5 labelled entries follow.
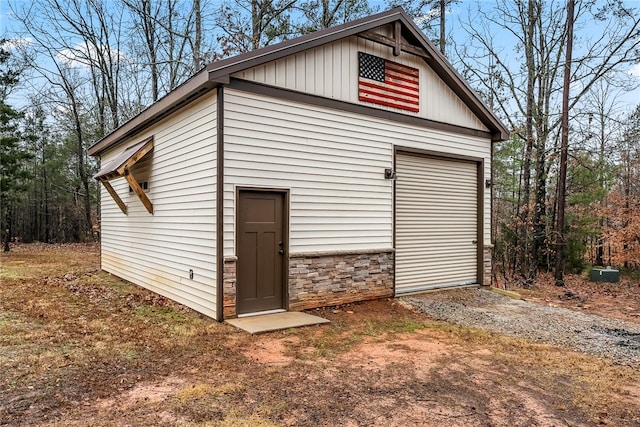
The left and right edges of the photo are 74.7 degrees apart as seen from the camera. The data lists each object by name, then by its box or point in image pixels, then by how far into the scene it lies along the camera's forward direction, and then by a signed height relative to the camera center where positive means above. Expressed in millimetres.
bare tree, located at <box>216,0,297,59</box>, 15484 +6828
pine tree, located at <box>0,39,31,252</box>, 15570 +2377
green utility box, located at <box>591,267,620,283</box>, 12711 -2106
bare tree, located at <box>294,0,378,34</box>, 15523 +7282
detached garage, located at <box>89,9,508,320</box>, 6059 +496
